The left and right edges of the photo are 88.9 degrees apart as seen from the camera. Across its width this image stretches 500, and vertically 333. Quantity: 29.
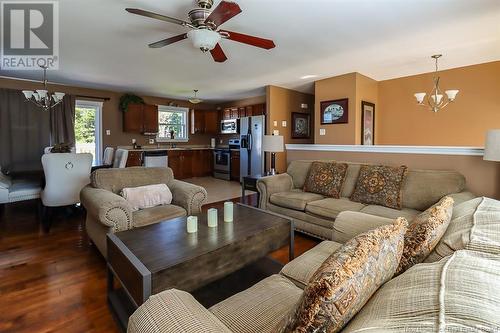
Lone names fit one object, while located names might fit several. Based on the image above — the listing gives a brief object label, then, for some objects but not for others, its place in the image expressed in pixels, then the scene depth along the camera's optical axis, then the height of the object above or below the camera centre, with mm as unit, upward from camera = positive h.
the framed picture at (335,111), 4602 +781
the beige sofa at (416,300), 542 -363
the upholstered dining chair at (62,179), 3162 -336
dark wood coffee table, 1363 -608
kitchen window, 7359 +886
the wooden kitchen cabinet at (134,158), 6184 -122
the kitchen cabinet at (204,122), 7844 +980
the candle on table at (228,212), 2098 -491
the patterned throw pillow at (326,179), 3113 -321
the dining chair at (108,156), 4830 -57
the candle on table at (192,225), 1848 -524
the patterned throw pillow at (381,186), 2652 -356
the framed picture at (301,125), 6027 +678
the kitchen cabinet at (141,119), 6418 +883
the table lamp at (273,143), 4012 +160
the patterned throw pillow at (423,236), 1005 -342
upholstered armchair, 2170 -460
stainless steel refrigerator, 6121 +209
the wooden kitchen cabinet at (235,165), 6977 -323
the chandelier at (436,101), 4043 +900
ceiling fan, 1903 +1051
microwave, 7434 +808
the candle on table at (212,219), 1968 -510
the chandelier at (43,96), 3924 +947
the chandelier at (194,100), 6137 +1279
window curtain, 4816 +495
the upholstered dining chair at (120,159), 4230 -98
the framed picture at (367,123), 4685 +578
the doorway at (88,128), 5850 +596
